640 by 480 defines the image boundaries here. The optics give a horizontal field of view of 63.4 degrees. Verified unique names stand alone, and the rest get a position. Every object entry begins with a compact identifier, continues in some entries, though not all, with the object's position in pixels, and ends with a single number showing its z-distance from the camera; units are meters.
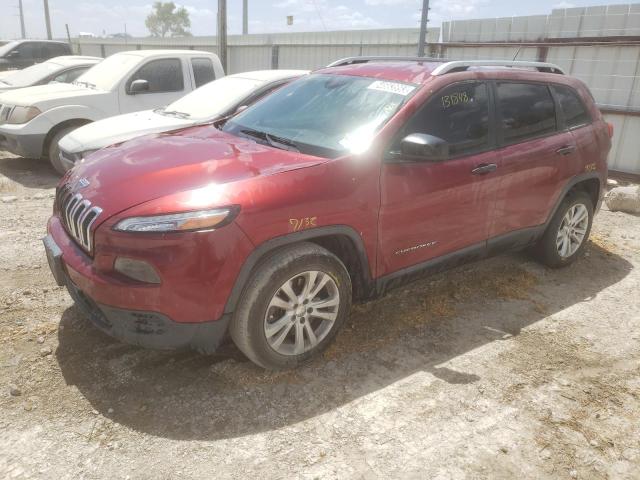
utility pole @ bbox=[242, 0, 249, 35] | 29.59
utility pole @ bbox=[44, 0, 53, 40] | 35.87
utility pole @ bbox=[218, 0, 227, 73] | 12.55
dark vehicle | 14.66
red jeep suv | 2.58
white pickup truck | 7.19
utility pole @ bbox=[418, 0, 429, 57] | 8.64
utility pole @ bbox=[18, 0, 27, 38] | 59.56
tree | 109.19
